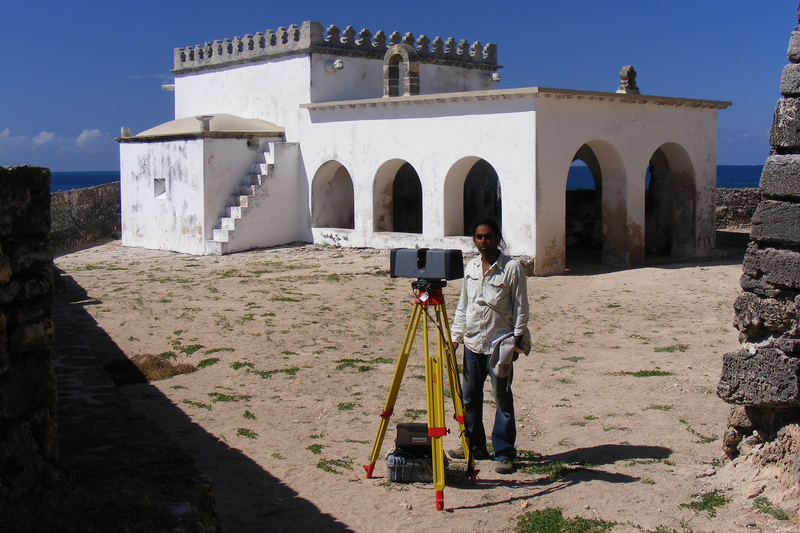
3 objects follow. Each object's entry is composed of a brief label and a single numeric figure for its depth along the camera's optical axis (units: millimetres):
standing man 5398
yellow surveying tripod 4844
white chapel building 15461
